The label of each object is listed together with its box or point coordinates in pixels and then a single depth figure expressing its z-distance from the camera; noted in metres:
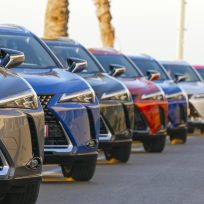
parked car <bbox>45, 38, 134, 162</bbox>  14.47
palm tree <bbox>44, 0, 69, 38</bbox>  33.53
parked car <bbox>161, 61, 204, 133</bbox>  25.12
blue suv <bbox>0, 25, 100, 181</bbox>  11.80
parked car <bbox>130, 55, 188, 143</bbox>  21.02
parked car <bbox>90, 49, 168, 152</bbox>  17.91
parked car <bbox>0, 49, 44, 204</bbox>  8.69
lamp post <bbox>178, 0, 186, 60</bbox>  50.48
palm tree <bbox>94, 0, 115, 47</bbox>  43.34
